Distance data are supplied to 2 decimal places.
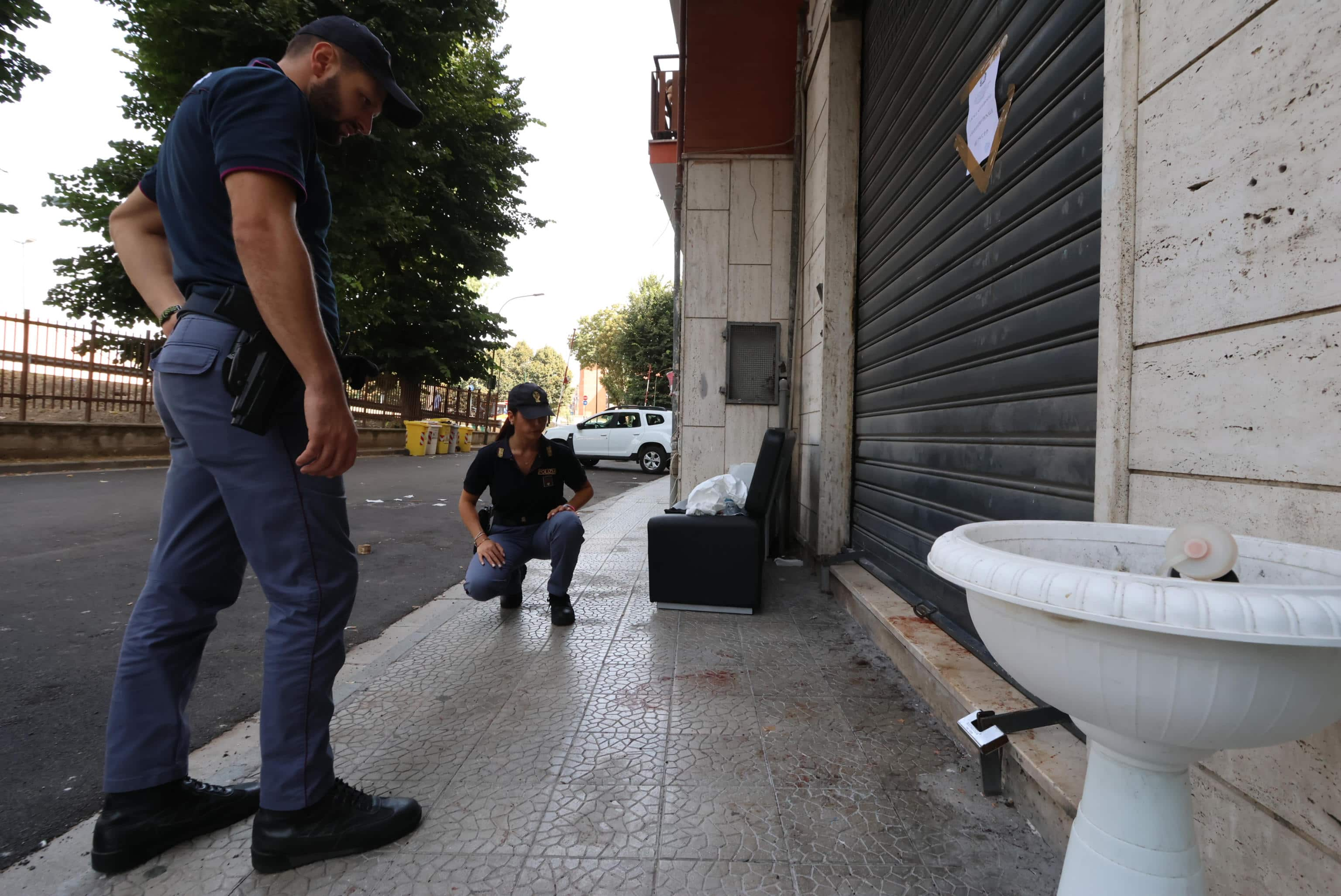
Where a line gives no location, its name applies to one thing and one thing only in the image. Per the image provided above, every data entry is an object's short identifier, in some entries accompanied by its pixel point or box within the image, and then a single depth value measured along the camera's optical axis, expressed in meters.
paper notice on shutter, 2.75
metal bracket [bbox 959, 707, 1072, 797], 1.95
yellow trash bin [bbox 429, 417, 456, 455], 21.30
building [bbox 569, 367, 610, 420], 72.56
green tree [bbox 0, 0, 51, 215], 6.90
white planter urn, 0.83
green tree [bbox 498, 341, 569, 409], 72.94
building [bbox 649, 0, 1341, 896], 1.22
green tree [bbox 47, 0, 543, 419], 10.27
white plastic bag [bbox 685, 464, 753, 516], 4.28
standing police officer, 1.56
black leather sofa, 4.01
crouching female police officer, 3.71
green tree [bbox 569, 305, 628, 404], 44.06
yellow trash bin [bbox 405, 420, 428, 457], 20.19
